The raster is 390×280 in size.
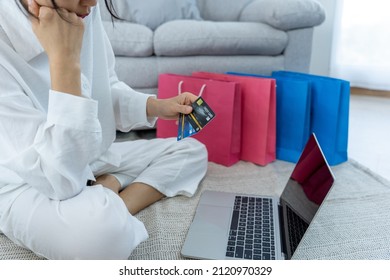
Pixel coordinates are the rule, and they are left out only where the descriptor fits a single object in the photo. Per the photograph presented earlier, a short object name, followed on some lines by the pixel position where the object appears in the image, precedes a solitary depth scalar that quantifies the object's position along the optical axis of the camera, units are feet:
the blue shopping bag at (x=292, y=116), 3.85
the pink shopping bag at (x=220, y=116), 3.77
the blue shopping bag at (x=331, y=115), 3.76
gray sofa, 4.45
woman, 1.69
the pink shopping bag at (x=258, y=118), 3.81
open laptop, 2.21
